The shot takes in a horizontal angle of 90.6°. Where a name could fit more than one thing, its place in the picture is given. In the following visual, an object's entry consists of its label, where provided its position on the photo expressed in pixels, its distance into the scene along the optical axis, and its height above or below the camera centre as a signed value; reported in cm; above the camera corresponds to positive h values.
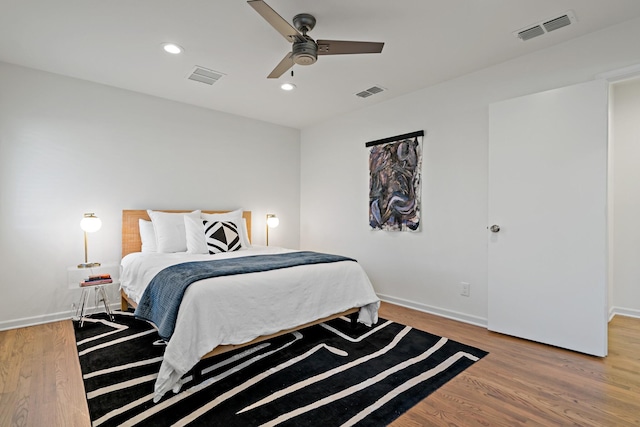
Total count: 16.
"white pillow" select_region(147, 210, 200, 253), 351 -21
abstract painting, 368 +37
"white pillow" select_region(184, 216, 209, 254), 349 -27
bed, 194 -67
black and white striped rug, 174 -111
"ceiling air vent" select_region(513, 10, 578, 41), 232 +143
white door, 247 -4
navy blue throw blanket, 203 -45
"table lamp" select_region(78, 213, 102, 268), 319 -12
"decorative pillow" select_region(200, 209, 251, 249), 394 -8
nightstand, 312 -71
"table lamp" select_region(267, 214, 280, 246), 472 -13
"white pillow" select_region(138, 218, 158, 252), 359 -28
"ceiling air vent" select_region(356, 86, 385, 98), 364 +143
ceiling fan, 204 +114
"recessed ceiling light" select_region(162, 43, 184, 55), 267 +141
